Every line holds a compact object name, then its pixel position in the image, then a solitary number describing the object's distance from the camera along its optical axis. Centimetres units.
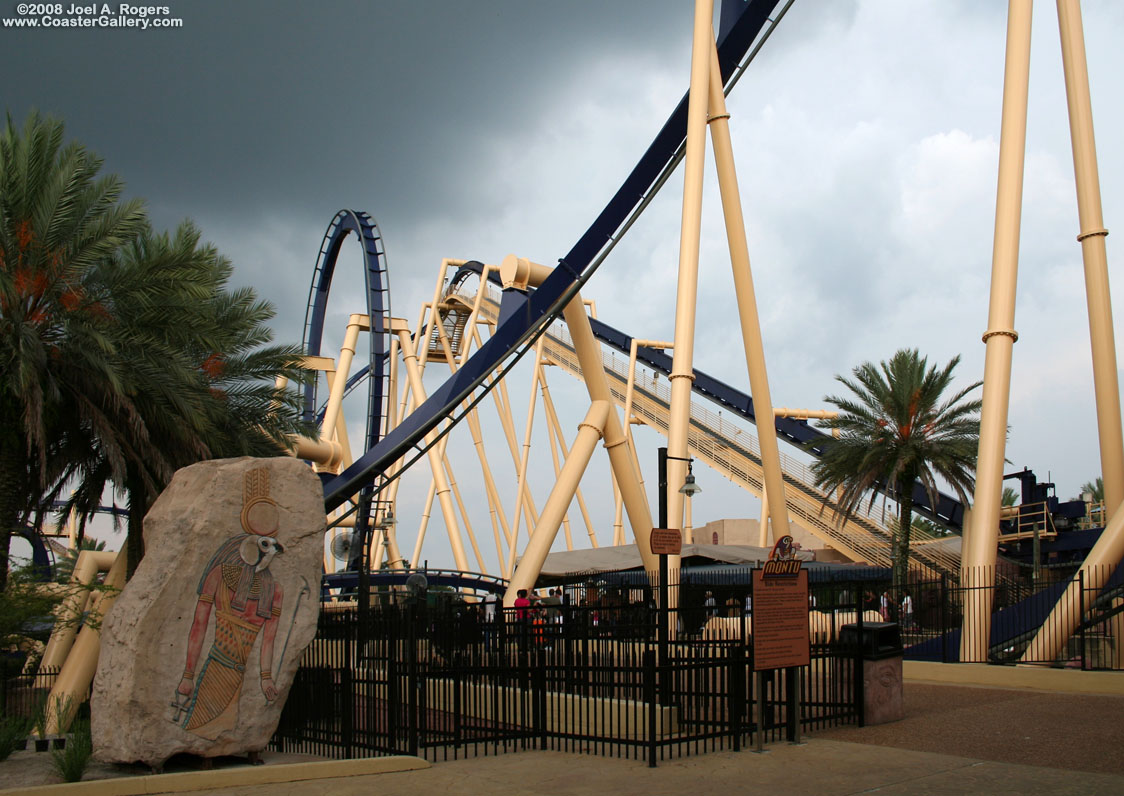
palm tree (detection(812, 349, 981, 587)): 2336
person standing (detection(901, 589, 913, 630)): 1863
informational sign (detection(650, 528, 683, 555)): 887
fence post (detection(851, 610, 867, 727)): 1038
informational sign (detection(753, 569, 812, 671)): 904
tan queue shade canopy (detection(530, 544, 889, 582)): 2528
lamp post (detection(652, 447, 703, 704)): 848
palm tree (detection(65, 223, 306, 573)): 1327
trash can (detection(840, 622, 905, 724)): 1048
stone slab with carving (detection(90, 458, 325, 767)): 786
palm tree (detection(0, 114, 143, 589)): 1214
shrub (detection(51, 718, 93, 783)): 763
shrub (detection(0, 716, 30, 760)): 886
